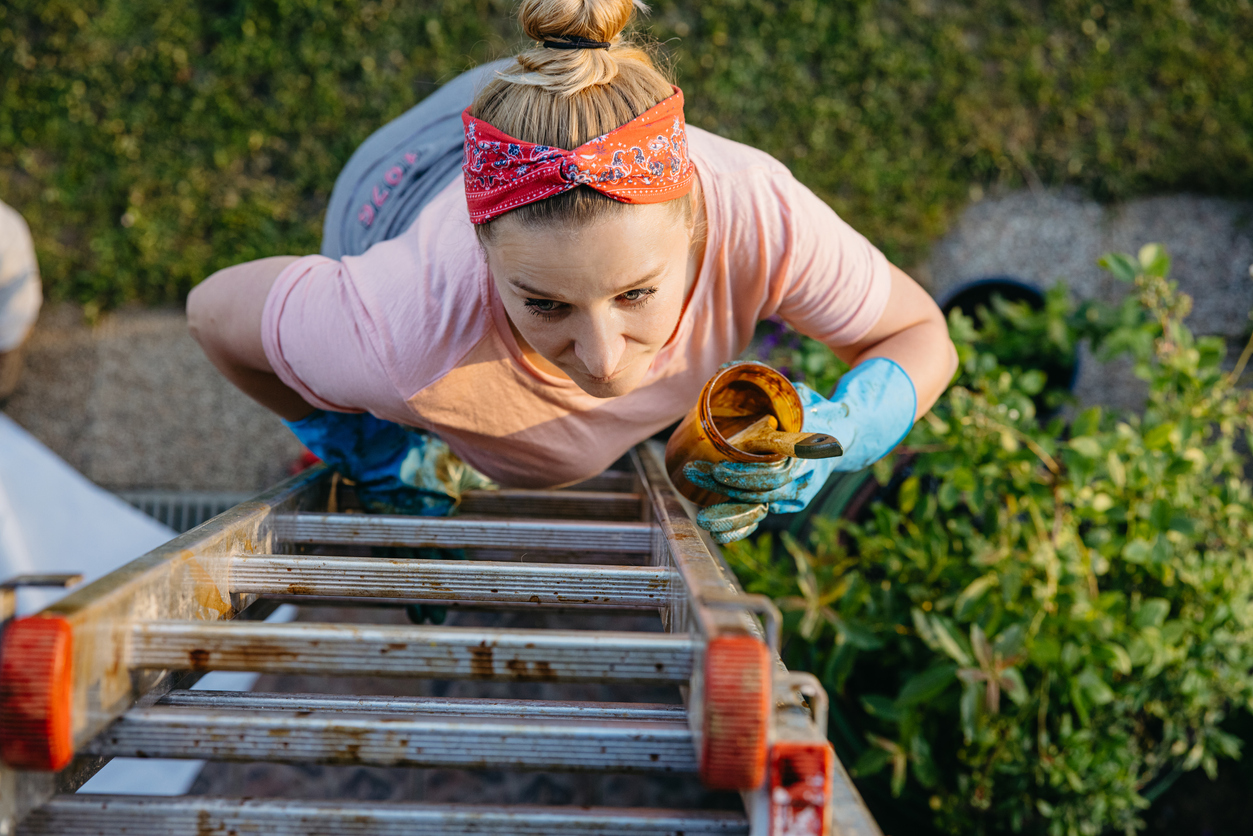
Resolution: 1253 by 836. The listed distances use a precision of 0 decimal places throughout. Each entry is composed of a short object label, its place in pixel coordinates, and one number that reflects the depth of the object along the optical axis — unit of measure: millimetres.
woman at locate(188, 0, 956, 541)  1104
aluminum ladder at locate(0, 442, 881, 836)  755
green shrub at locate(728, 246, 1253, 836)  1590
